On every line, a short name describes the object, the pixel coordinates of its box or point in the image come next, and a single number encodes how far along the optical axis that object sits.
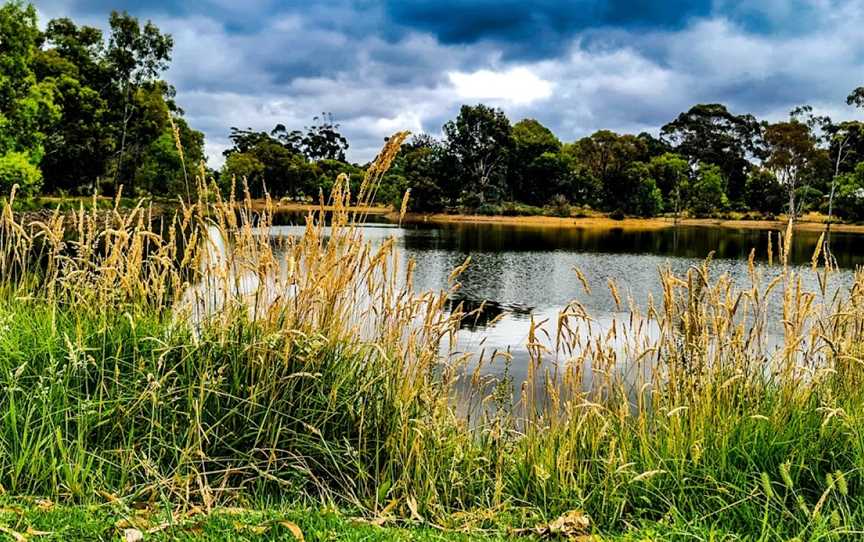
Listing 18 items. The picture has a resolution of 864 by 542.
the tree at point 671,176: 71.12
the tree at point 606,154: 70.12
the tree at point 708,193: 67.56
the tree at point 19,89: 28.58
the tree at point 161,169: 49.72
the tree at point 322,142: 115.44
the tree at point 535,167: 68.94
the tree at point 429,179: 66.75
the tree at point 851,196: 55.28
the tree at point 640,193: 66.56
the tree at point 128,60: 46.94
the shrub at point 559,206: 67.00
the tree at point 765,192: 65.75
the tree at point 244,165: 72.25
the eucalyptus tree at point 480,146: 68.38
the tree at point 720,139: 77.50
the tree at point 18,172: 27.08
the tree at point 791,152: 66.56
